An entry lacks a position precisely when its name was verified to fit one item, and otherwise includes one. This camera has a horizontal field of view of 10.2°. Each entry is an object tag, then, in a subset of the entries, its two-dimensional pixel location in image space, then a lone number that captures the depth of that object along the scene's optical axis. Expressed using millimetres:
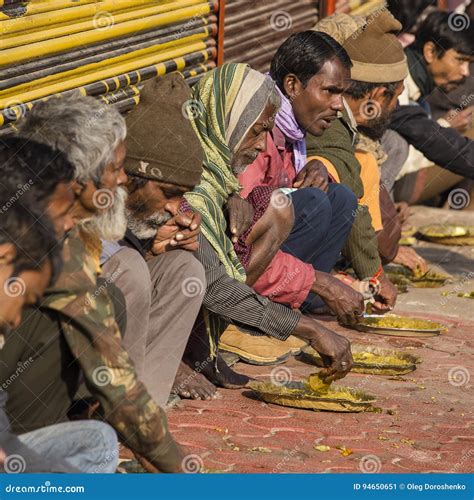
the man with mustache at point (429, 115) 18041
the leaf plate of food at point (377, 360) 12806
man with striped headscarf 11214
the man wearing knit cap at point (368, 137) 14932
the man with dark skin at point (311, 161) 13429
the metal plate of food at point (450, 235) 19288
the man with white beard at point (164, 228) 10388
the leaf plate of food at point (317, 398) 11304
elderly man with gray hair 8044
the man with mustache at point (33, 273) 7608
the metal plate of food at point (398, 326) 14398
